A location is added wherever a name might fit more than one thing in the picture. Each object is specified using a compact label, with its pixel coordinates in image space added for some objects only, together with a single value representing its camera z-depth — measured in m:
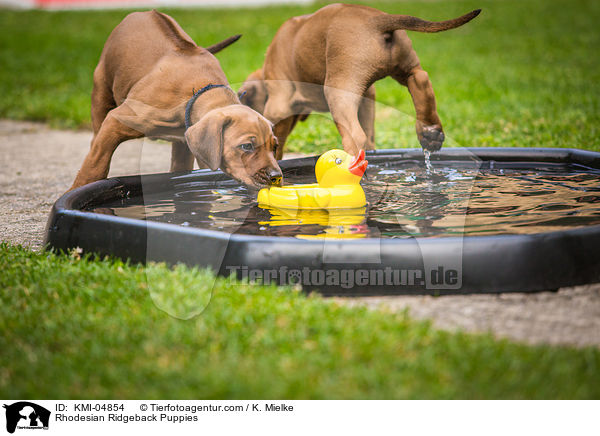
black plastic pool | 3.47
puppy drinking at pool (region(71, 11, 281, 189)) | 4.81
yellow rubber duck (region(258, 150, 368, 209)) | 4.51
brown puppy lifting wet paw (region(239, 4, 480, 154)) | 5.46
